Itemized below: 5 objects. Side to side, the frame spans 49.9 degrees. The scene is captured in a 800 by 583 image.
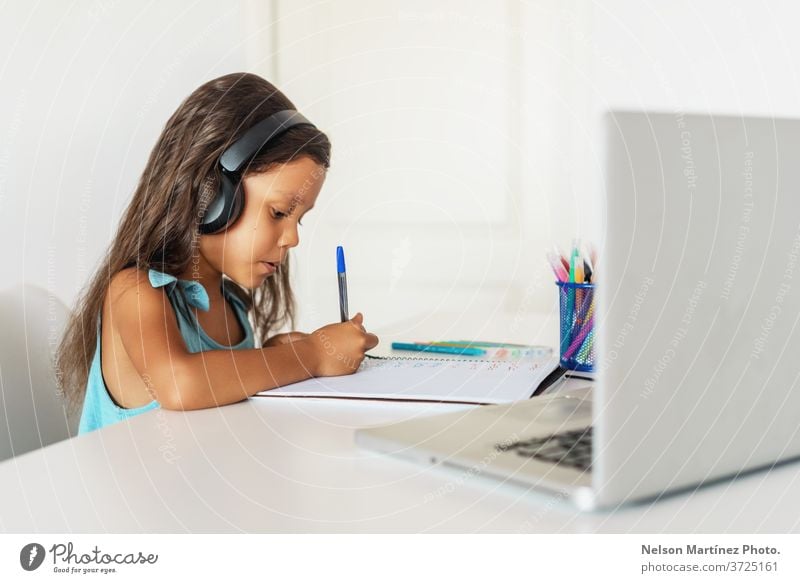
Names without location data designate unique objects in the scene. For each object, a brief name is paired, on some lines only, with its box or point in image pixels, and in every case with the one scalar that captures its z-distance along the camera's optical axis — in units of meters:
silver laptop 0.43
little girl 0.96
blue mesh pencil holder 0.92
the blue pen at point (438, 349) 1.06
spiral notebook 0.77
